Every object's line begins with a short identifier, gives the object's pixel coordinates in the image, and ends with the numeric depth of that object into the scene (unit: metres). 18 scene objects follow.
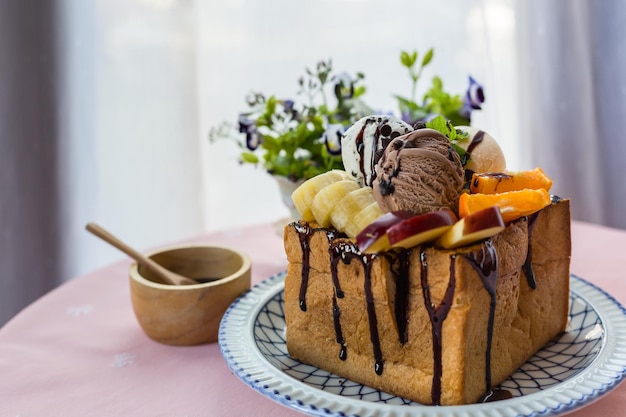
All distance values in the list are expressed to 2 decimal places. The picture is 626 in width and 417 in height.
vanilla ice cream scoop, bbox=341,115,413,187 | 0.80
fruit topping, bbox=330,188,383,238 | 0.77
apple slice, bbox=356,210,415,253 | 0.74
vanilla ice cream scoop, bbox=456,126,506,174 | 0.82
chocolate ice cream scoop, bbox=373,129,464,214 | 0.76
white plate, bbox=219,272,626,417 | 0.72
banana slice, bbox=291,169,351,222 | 0.80
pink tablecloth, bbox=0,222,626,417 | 0.77
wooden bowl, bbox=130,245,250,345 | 0.84
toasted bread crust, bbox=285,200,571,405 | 0.75
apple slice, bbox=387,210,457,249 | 0.73
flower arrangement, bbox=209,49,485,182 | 0.98
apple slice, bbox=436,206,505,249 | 0.73
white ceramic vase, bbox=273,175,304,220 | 0.98
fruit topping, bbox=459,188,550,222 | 0.76
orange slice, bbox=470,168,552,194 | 0.79
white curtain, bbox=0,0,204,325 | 1.23
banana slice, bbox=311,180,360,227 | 0.78
